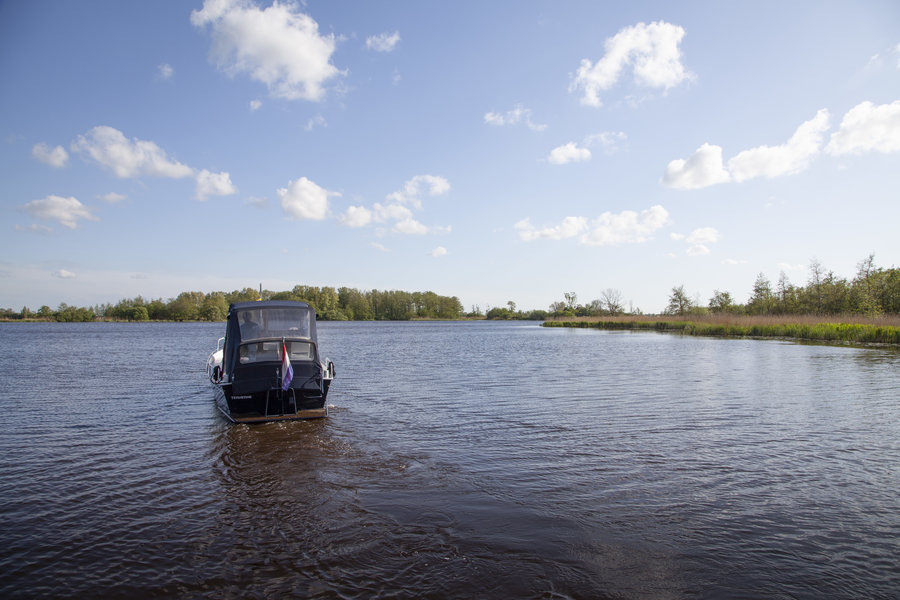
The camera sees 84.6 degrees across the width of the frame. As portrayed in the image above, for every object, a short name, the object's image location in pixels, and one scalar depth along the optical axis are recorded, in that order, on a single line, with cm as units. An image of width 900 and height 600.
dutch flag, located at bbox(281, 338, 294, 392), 1195
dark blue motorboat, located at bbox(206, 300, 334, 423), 1207
